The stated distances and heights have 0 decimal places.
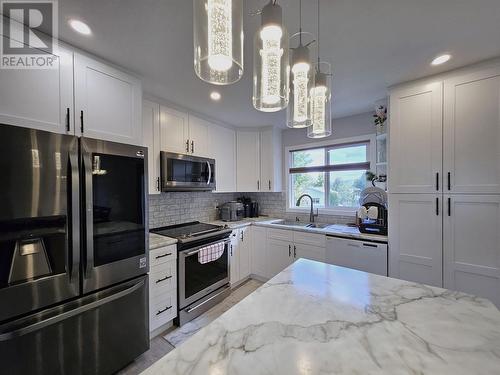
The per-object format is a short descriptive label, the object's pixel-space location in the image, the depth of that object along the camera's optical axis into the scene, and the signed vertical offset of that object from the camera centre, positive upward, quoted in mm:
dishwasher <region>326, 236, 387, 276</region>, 2189 -750
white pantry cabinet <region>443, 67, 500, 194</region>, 1670 +433
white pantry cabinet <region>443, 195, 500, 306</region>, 1678 -490
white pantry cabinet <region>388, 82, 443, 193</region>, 1896 +425
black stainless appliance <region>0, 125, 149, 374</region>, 1139 -425
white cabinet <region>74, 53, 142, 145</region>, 1546 +665
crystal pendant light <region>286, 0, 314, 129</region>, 899 +443
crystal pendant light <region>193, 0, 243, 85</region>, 602 +445
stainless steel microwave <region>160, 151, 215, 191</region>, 2393 +167
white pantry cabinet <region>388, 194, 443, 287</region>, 1898 -486
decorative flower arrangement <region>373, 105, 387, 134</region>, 2379 +759
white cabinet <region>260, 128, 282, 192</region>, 3413 +411
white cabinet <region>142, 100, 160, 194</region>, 2264 +519
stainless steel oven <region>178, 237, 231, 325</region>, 2189 -1087
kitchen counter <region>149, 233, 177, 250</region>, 1942 -528
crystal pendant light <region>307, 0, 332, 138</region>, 1057 +424
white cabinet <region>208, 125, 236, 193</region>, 3092 +469
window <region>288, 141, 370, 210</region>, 3021 +176
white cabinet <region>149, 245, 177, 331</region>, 1919 -936
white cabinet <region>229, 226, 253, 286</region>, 2891 -969
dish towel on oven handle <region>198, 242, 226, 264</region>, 2371 -773
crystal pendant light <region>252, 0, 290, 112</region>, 729 +465
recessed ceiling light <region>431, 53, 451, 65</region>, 1645 +991
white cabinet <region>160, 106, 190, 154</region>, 2438 +659
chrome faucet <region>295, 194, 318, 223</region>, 3264 -428
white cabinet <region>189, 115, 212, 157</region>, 2764 +672
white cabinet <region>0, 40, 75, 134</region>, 1248 +565
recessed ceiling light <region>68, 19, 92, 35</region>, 1299 +997
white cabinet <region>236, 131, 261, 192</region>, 3492 +408
